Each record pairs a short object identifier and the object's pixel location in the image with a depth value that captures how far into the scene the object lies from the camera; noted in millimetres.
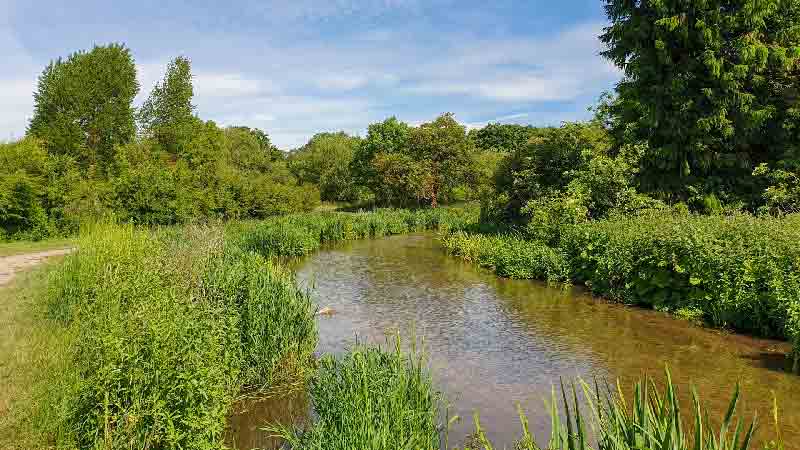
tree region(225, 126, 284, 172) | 51062
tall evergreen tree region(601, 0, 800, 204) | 17234
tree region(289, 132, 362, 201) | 56406
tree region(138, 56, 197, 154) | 34531
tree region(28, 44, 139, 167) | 31125
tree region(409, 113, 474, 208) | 42719
